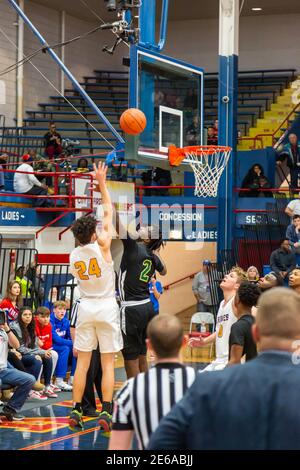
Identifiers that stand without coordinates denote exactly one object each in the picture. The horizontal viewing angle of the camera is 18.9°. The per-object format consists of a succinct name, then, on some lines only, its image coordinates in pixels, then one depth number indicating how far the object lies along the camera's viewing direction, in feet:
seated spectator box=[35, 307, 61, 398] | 40.22
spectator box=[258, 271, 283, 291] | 39.16
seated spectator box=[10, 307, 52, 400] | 36.81
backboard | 41.24
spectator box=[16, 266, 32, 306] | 49.74
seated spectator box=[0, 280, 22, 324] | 37.93
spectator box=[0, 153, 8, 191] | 61.26
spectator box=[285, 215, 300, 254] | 59.71
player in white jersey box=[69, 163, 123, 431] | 28.17
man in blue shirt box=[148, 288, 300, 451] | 10.23
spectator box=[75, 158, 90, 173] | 68.33
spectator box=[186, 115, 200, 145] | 45.39
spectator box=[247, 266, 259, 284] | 47.66
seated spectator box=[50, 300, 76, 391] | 41.29
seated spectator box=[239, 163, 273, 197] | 68.95
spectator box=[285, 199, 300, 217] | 63.67
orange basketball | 38.70
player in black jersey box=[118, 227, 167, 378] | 30.55
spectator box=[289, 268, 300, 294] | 27.91
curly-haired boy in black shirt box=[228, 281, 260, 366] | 22.49
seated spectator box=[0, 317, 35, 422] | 32.58
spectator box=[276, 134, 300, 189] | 73.92
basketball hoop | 43.45
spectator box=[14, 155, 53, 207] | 63.93
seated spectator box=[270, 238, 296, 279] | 57.10
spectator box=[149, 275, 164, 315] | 51.07
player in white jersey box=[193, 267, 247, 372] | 26.58
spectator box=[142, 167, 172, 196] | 70.95
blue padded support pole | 64.54
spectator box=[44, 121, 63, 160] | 78.49
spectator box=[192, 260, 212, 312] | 62.13
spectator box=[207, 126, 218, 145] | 69.18
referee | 13.26
